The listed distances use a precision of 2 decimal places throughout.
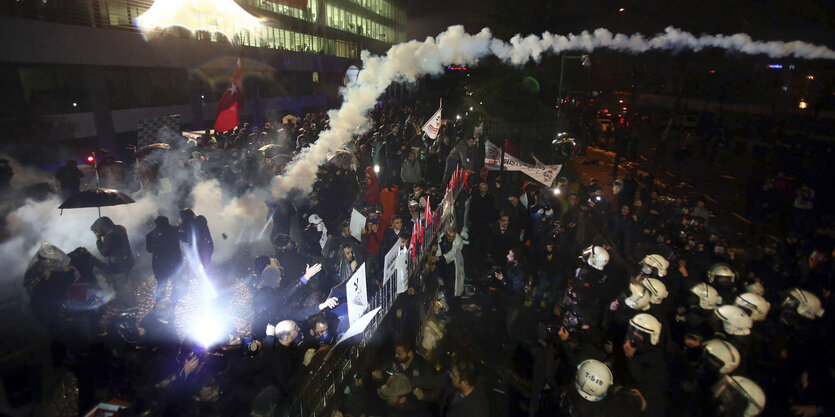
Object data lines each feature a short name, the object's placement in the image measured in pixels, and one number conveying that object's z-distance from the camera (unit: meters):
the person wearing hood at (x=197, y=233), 7.87
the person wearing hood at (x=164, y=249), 7.48
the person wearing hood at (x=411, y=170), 11.89
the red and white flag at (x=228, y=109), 13.16
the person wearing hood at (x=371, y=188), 9.98
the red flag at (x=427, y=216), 7.67
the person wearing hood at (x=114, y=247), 7.39
